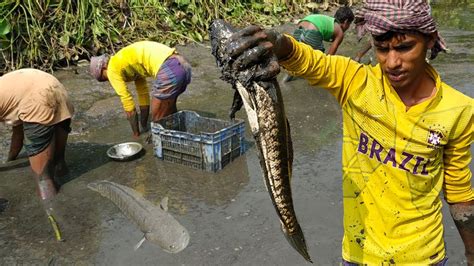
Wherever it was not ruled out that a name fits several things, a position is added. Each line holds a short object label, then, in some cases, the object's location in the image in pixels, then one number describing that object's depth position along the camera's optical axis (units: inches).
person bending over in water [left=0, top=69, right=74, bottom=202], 194.1
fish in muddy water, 159.8
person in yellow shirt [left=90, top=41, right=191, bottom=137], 240.4
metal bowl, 234.7
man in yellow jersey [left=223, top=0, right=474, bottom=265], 77.4
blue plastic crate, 216.4
